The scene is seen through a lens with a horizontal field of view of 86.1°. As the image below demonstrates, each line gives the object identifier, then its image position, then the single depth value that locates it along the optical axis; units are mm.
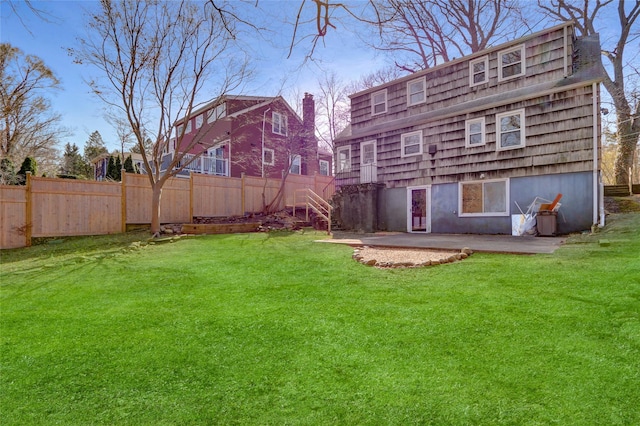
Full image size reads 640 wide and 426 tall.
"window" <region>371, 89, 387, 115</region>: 15586
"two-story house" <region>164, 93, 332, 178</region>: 20453
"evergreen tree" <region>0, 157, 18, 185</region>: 17108
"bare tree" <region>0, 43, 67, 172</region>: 17422
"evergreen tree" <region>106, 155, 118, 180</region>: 24144
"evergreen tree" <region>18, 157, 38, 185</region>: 18105
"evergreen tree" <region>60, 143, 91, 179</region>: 37806
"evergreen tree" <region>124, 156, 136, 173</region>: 24275
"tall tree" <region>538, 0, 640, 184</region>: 16609
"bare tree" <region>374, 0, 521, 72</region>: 18469
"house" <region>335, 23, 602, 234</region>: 10148
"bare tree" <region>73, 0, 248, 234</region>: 11117
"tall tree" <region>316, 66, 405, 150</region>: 25531
